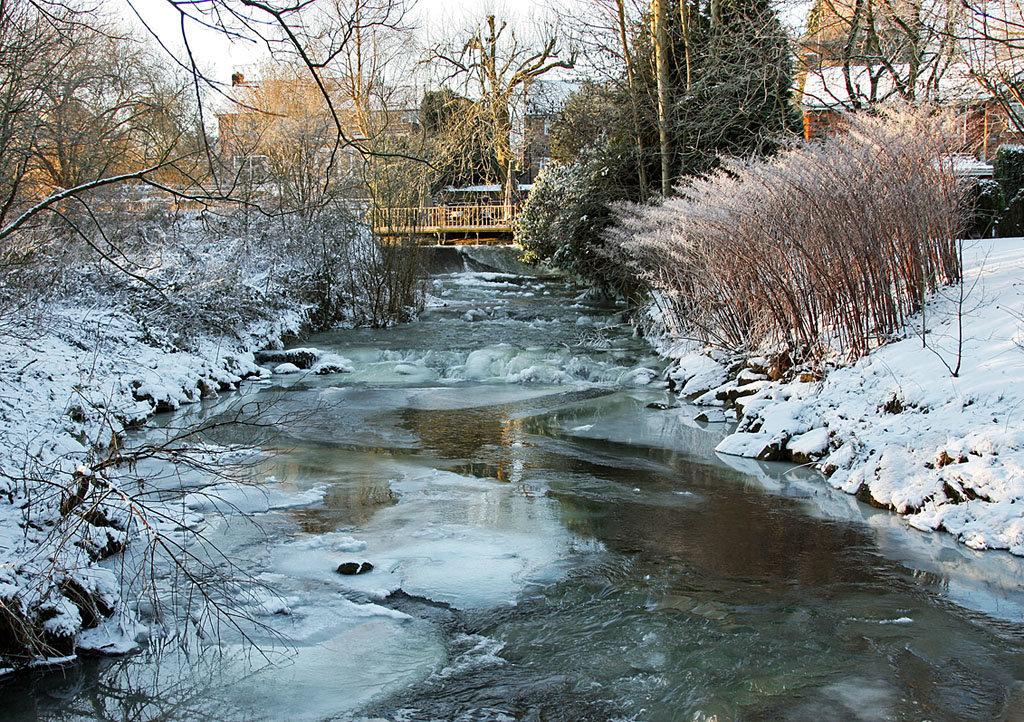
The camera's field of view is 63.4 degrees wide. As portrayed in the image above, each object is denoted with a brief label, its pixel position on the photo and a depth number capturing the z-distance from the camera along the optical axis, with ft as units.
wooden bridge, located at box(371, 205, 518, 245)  115.96
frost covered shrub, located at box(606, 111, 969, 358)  28.40
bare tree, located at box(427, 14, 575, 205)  102.99
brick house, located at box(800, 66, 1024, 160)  42.45
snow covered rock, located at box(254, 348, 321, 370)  48.32
